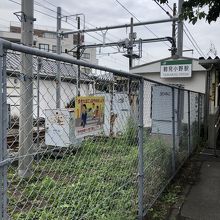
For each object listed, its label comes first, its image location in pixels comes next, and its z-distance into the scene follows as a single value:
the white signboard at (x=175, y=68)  10.73
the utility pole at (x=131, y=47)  13.69
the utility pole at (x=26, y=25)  4.93
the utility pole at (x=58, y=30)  14.21
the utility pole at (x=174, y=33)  13.30
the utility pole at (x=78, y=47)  15.86
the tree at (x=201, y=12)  5.03
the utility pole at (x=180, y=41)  10.73
